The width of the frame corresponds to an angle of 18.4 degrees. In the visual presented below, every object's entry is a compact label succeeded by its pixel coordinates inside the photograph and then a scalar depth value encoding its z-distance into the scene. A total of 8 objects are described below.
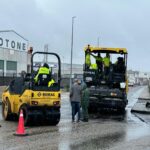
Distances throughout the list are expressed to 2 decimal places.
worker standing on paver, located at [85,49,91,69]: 24.48
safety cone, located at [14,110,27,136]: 14.24
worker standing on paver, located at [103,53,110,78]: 24.49
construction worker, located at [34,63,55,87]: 17.02
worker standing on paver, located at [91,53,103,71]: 24.84
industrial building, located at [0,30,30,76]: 67.31
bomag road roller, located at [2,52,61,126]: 16.75
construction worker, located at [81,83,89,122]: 19.30
